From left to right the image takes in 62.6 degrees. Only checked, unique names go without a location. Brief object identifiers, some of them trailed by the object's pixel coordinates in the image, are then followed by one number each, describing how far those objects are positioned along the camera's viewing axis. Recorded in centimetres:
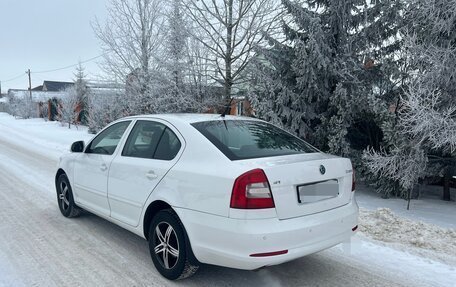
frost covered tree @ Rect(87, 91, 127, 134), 1791
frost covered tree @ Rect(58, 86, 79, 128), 2831
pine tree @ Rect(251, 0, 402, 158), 772
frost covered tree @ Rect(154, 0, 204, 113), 1343
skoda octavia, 305
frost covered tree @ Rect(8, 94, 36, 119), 4303
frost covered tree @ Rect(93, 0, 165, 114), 1645
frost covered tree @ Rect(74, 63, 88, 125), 2962
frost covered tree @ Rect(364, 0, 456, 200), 597
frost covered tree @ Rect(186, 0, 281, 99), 1176
